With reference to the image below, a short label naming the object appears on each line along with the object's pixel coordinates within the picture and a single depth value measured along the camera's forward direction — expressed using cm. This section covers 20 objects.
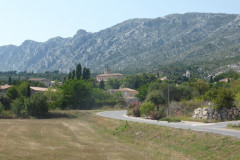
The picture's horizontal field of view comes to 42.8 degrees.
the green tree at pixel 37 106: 5884
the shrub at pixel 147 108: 4719
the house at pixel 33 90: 11419
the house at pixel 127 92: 12971
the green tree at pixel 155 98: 5578
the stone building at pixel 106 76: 18578
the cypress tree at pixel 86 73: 11572
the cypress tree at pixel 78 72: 11195
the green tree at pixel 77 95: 7750
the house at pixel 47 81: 17056
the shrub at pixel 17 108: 5934
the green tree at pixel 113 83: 15825
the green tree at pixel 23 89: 9372
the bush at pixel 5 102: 6925
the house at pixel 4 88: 11704
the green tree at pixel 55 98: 6948
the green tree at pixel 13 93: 8525
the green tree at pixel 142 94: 8775
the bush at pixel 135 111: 5238
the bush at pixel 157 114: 4484
